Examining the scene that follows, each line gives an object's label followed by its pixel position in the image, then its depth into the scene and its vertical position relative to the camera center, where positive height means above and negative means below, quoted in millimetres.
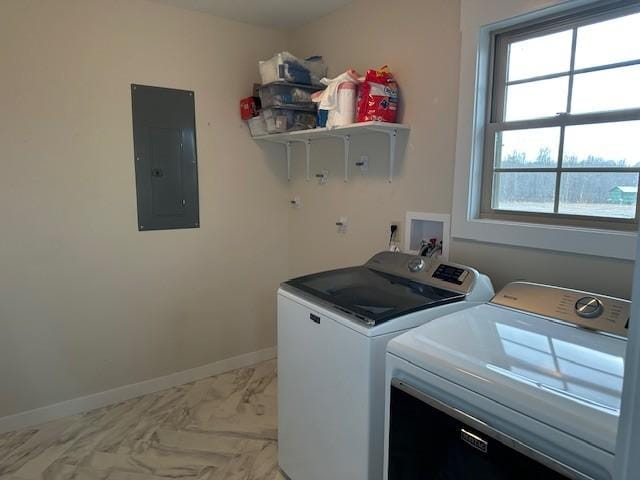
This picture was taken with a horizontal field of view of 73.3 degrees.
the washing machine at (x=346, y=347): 1440 -586
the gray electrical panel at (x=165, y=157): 2518 +166
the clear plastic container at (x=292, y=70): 2402 +665
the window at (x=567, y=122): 1503 +249
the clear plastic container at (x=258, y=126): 2728 +383
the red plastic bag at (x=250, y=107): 2746 +502
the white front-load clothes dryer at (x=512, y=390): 898 -471
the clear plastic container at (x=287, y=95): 2477 +526
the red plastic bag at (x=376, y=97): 2061 +425
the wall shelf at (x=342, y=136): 2101 +291
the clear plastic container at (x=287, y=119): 2557 +397
